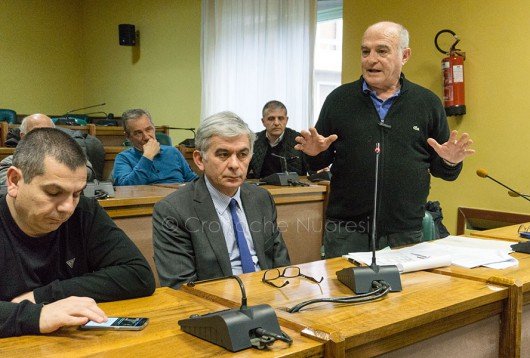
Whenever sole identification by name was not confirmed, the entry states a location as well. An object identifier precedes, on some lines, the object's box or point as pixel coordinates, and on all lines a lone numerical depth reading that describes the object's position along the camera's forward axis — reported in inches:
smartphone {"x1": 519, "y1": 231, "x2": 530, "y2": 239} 91.1
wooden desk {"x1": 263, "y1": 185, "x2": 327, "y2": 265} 145.0
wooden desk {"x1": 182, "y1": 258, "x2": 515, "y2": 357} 48.0
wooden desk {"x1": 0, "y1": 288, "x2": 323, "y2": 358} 42.6
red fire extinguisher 167.9
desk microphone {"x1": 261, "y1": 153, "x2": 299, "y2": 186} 151.4
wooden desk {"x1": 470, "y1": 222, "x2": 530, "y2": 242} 92.1
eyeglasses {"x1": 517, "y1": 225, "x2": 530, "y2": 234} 97.5
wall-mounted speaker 321.7
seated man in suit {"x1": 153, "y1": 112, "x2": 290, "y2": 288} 77.0
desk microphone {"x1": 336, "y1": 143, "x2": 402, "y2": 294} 59.2
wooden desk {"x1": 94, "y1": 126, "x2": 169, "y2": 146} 258.5
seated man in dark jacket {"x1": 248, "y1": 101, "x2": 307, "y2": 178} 192.9
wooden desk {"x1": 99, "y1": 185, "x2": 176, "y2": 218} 118.8
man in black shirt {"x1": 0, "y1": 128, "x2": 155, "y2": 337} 56.4
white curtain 231.8
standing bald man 91.9
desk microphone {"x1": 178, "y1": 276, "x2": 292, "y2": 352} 43.3
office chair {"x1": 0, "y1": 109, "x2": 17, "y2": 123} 294.7
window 236.1
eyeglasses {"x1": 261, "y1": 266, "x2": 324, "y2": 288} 64.8
